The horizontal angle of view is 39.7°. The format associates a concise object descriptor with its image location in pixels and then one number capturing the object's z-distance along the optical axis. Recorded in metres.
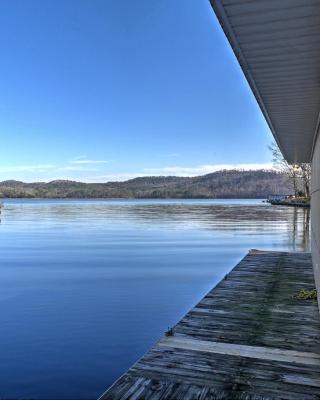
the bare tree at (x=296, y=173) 68.88
